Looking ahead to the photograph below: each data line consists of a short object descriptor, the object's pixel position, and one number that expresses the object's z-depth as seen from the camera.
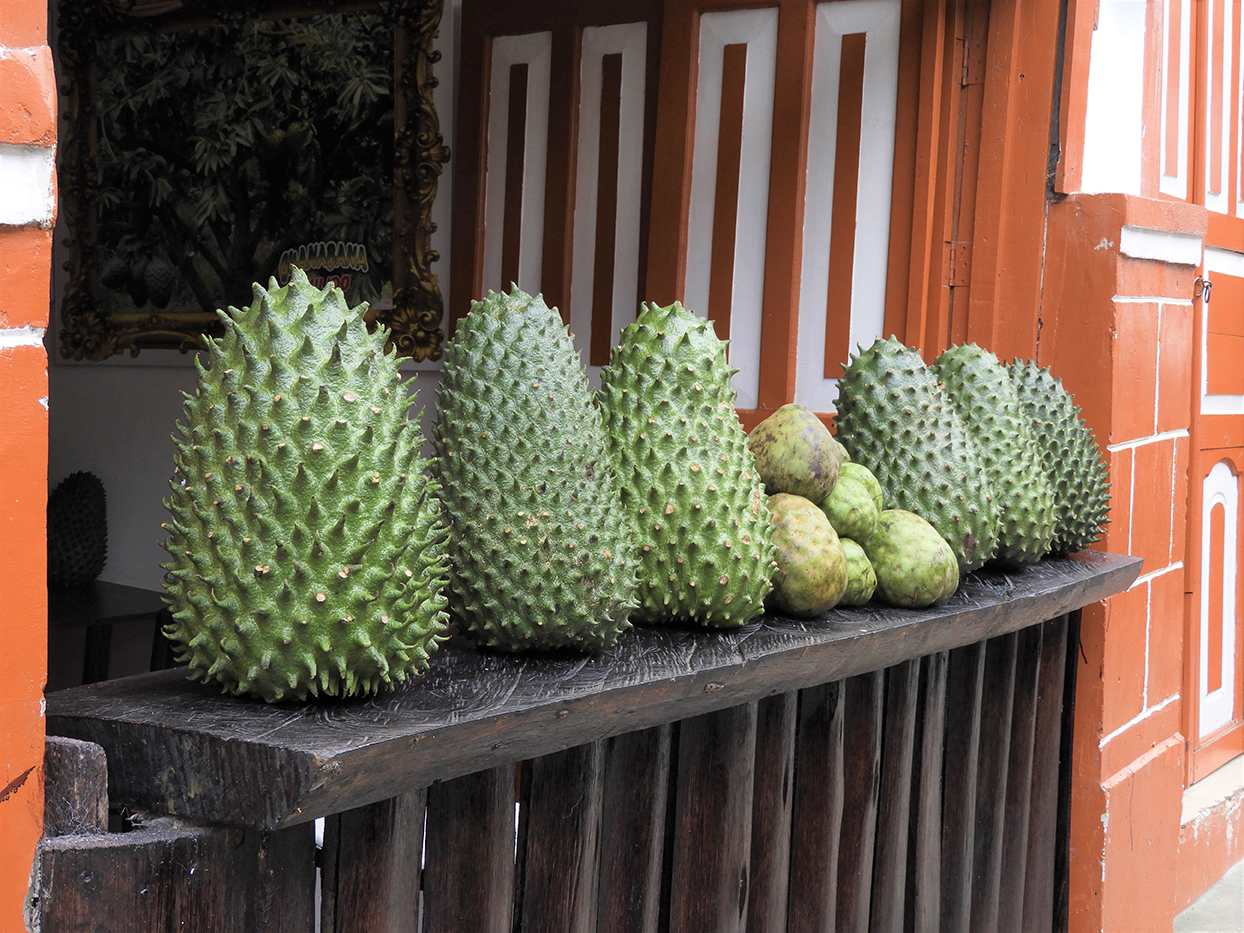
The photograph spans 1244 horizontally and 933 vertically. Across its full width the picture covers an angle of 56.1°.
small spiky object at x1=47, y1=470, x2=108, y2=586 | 4.53
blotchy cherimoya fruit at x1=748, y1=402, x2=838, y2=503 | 1.70
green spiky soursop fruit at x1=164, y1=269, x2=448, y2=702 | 1.06
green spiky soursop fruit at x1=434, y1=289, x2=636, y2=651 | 1.31
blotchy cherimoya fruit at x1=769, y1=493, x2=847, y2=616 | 1.61
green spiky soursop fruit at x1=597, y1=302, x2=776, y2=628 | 1.49
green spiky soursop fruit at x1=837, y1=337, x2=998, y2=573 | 1.92
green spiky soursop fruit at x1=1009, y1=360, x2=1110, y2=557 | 2.32
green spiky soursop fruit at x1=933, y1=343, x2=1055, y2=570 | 2.08
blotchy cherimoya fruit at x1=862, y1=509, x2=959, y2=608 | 1.77
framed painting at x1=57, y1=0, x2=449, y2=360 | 4.01
